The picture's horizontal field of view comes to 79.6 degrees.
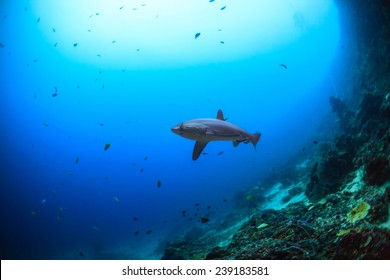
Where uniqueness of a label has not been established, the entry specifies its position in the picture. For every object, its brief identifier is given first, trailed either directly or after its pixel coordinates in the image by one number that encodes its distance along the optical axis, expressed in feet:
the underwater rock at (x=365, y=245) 9.55
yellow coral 12.38
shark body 10.80
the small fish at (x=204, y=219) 24.71
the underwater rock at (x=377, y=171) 15.39
